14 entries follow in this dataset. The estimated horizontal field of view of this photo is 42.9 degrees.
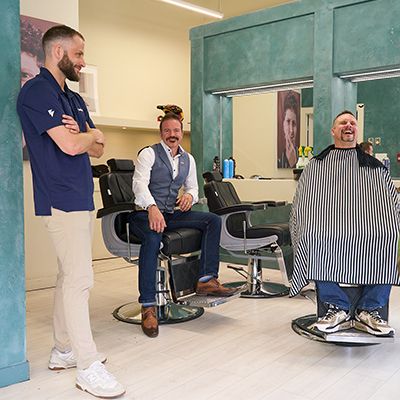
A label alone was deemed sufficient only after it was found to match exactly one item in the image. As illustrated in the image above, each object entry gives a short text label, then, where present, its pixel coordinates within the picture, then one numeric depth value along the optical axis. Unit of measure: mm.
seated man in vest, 3183
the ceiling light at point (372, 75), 4421
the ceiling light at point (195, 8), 6469
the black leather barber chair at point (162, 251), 3264
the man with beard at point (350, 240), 2809
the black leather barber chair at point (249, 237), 3850
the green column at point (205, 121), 5559
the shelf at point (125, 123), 6156
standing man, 2207
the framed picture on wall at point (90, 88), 6293
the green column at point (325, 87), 4527
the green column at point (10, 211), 2320
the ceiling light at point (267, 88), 4992
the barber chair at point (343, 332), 2699
